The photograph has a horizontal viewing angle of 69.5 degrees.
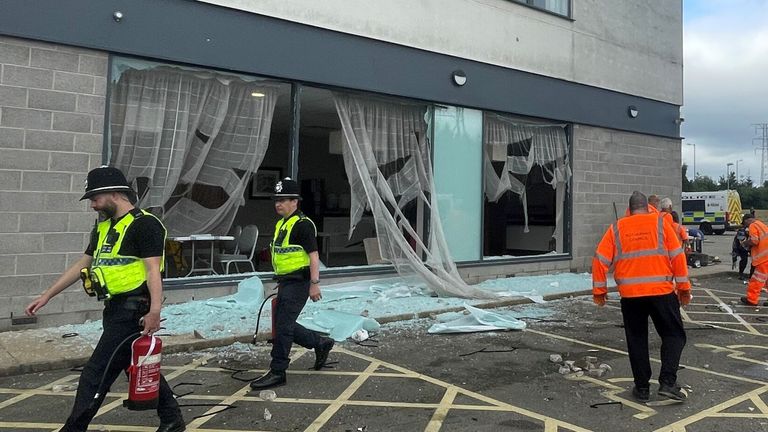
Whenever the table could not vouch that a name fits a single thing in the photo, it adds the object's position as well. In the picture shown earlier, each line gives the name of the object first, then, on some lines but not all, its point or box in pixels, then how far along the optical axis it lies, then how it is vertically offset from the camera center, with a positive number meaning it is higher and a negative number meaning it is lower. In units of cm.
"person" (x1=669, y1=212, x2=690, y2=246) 996 +21
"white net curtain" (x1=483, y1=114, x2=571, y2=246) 1127 +178
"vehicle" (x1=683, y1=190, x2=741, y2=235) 3619 +219
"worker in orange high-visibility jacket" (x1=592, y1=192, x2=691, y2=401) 468 -42
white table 795 -18
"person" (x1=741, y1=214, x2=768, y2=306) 940 -23
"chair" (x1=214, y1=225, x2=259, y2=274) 852 -34
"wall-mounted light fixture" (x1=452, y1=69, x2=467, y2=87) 1034 +297
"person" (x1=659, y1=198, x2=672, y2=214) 948 +61
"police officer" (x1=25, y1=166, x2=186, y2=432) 341 -34
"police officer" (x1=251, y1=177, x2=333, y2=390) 487 -41
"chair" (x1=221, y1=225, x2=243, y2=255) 877 -26
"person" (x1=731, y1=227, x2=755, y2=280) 1352 -20
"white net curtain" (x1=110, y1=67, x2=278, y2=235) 745 +126
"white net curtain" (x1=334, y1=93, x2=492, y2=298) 912 +85
